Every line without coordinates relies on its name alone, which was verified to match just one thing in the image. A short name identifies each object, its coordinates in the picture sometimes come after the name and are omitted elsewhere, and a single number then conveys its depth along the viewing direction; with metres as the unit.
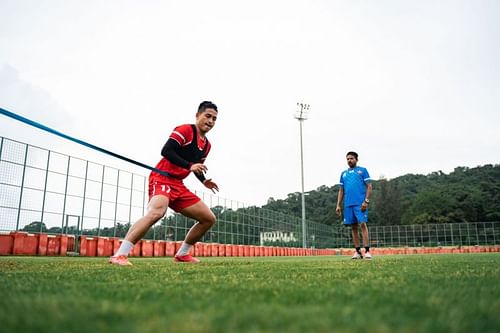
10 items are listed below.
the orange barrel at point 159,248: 16.80
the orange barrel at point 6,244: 11.33
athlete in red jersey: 4.95
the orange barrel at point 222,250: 22.61
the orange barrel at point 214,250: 21.28
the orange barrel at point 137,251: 15.27
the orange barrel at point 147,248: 15.81
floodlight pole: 36.66
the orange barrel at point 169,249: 17.92
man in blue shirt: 8.24
